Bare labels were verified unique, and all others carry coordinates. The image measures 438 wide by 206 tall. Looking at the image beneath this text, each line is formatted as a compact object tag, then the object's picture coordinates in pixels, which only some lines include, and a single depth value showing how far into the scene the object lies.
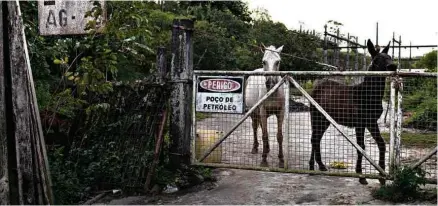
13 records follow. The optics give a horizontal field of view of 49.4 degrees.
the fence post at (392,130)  5.67
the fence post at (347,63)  19.57
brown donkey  6.25
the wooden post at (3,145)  4.68
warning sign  6.39
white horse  7.51
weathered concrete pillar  6.55
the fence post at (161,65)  6.68
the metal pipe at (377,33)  20.47
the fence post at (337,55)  19.54
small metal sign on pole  5.52
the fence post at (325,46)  19.55
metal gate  5.73
